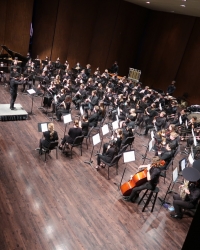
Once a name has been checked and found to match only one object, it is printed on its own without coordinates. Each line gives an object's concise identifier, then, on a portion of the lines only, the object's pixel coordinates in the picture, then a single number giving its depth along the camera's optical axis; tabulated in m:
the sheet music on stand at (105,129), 7.60
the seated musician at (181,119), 11.18
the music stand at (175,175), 6.15
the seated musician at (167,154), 7.39
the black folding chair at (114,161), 7.10
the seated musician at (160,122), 10.31
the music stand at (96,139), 7.14
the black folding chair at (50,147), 7.31
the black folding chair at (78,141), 7.75
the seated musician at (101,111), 10.06
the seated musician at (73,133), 7.86
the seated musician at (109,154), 7.21
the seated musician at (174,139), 8.10
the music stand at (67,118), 7.95
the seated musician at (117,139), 7.76
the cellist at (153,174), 5.87
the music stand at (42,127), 7.22
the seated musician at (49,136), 7.28
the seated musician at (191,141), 9.44
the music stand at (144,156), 9.22
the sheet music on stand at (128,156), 6.33
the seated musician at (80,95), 12.06
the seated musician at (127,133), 8.70
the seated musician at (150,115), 11.07
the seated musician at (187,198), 5.97
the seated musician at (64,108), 10.36
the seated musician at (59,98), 10.84
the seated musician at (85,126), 8.50
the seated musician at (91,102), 11.26
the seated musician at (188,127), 10.82
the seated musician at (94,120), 9.56
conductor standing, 9.86
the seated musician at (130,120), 9.43
